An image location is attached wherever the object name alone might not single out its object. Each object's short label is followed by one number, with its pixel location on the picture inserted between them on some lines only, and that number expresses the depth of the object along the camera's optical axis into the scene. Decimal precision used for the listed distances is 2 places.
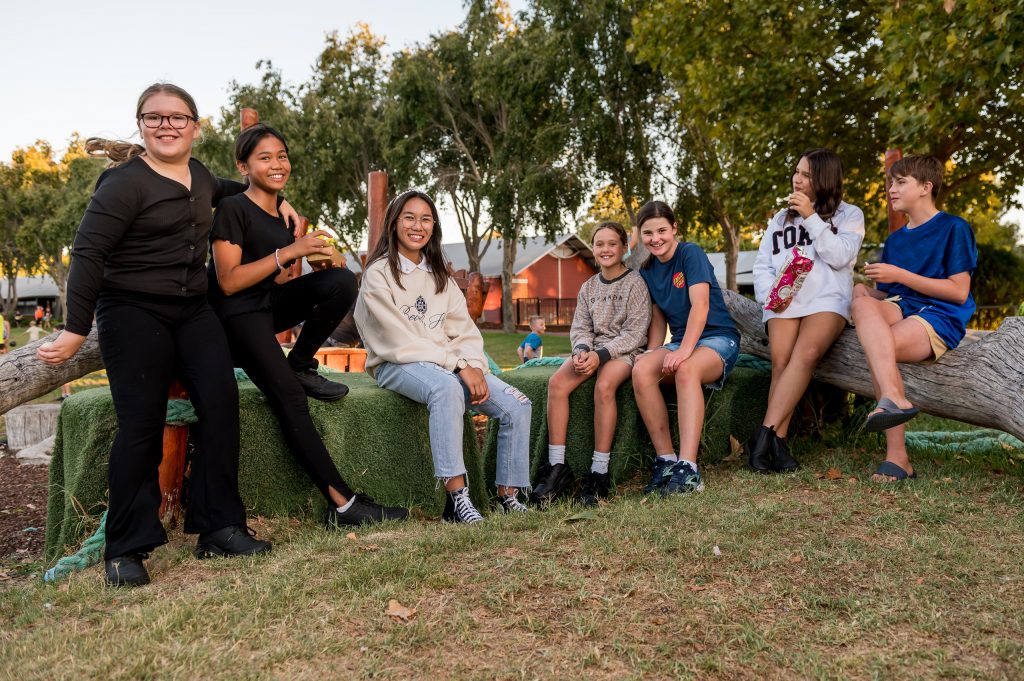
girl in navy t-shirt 4.25
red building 37.28
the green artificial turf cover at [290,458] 3.60
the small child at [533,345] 13.45
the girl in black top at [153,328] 2.96
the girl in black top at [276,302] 3.51
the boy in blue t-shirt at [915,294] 4.05
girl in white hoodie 4.38
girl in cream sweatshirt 4.03
